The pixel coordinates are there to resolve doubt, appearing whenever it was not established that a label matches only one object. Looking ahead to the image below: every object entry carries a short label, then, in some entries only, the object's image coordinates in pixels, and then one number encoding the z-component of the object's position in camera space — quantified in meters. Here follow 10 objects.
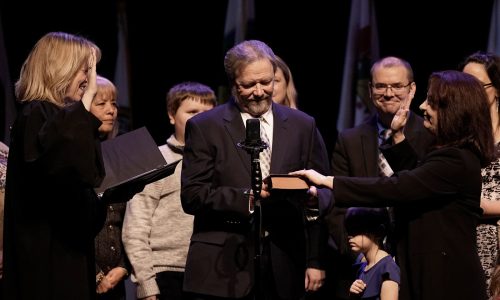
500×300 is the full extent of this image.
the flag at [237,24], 13.74
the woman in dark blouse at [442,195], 7.44
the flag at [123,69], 13.49
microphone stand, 7.18
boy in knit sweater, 9.02
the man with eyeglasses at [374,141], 9.49
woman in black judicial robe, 6.75
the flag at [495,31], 12.89
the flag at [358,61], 13.53
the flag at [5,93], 12.62
